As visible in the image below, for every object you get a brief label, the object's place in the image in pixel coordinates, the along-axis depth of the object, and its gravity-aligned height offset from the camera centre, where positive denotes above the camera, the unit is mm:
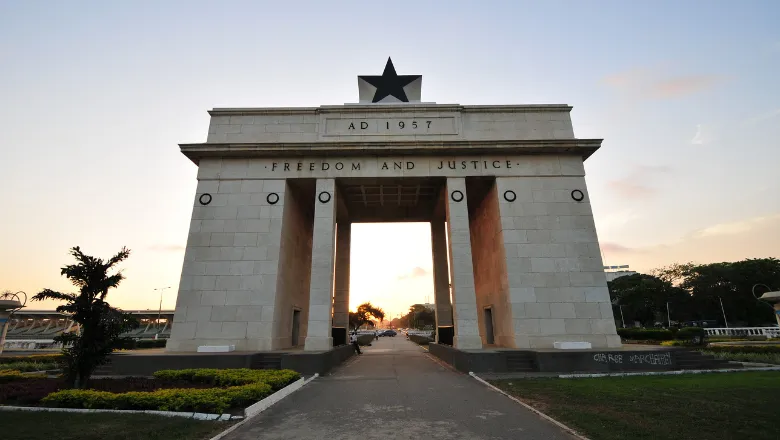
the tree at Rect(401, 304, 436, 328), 134375 +3100
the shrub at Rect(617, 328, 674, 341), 31619 -1008
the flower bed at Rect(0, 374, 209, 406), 10485 -1721
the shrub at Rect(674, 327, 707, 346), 26878 -1021
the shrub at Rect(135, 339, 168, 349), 29031 -961
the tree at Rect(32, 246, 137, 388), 11680 +446
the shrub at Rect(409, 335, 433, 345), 45781 -1714
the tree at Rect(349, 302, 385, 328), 79812 +2862
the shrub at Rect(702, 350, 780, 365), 18653 -1879
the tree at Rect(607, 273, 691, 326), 74581 +4810
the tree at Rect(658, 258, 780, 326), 63875 +6094
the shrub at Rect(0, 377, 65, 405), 10386 -1649
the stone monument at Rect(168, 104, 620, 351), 21766 +7274
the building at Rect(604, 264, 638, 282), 135625 +19281
